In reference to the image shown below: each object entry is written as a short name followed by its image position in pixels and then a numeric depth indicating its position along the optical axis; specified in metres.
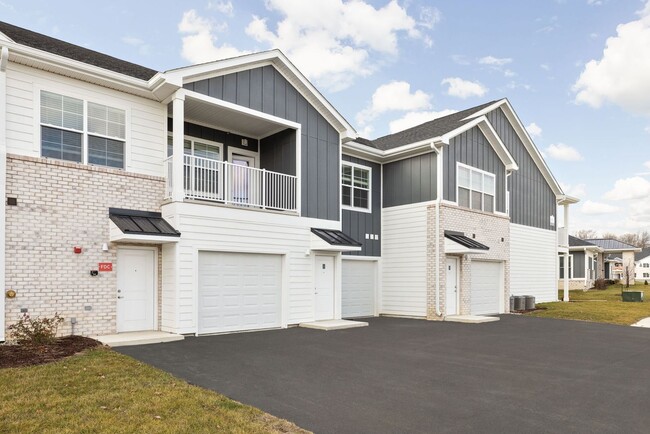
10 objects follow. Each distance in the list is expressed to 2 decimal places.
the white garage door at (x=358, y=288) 16.17
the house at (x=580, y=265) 33.59
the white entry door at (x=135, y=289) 10.58
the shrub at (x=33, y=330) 8.64
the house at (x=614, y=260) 41.81
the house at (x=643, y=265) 84.00
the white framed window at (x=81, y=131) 9.83
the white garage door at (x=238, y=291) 11.31
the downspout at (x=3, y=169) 8.85
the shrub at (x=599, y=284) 33.95
